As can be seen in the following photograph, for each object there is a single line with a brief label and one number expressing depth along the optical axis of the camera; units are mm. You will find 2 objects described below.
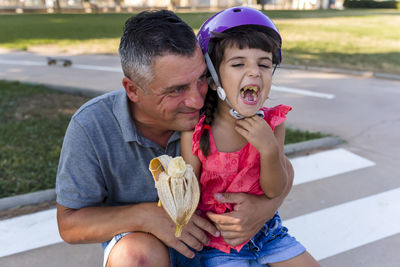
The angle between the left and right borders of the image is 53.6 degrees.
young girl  1874
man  1818
